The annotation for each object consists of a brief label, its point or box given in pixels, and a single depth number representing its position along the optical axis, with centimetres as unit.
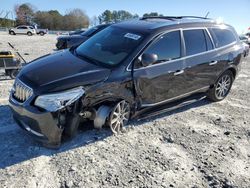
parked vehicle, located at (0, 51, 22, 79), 495
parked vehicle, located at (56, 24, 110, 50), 841
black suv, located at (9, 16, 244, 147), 260
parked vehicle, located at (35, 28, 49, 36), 2913
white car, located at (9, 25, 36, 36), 2685
